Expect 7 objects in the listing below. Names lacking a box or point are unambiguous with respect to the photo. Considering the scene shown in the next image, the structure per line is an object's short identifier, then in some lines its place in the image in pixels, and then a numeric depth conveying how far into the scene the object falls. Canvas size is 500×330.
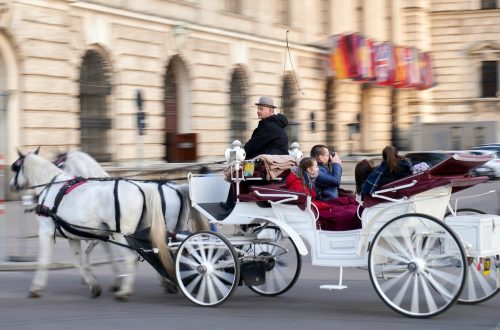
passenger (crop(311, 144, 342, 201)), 20.17
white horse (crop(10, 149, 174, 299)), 20.09
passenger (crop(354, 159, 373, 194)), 19.67
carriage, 17.28
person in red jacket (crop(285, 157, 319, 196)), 19.37
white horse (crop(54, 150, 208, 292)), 20.95
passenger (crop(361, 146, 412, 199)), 18.44
